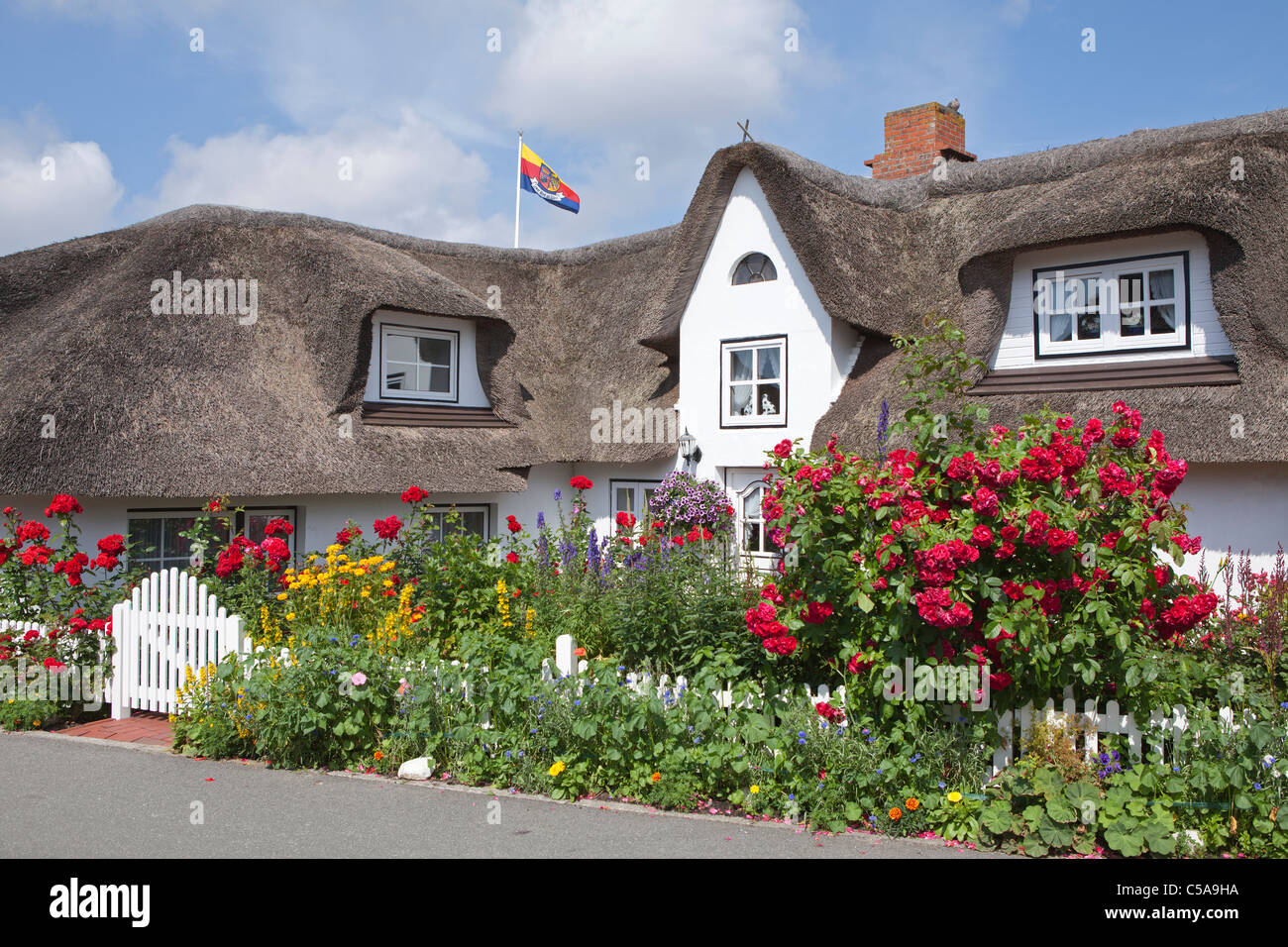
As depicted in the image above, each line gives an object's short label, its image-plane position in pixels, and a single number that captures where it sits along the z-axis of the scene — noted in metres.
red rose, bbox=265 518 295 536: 8.84
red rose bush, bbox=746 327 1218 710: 5.04
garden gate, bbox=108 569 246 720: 7.74
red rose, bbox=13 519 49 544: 8.34
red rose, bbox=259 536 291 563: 8.27
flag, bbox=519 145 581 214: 19.25
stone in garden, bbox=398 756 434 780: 6.46
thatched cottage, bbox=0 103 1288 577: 10.39
